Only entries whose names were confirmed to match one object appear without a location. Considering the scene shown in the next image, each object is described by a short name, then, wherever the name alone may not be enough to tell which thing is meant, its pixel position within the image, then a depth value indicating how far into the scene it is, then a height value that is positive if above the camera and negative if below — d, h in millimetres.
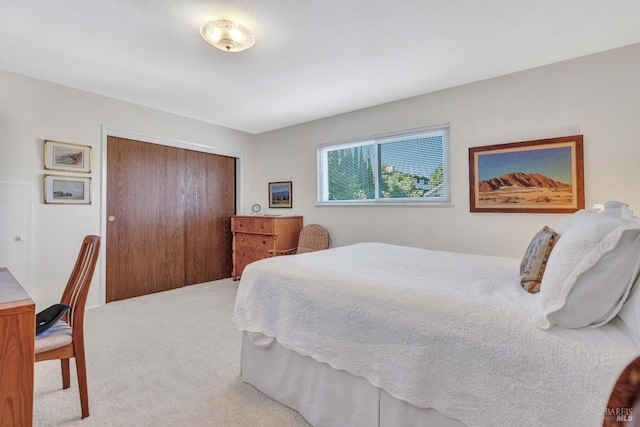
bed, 886 -473
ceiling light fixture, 2016 +1324
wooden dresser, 4109 -295
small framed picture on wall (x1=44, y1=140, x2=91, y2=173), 3010 +675
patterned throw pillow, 1313 -239
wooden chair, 1482 -612
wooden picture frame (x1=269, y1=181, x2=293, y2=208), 4641 +349
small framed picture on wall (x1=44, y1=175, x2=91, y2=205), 3020 +317
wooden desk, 1090 -554
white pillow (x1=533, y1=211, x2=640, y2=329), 898 -213
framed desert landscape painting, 2543 +345
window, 3316 +592
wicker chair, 4059 -368
